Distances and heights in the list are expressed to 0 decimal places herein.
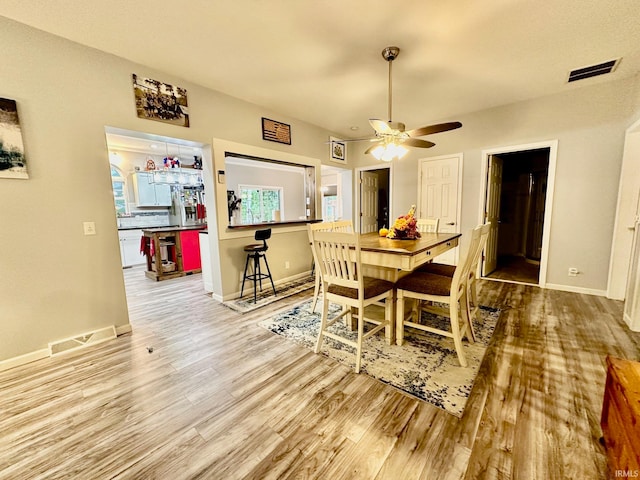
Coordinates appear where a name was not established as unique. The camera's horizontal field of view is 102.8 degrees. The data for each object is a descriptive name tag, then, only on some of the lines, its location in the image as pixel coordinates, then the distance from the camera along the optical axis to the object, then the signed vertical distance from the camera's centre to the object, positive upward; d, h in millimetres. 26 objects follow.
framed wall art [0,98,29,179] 1979 +568
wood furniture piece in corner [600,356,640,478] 952 -884
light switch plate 2388 -124
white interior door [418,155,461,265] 4340 +269
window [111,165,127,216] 5898 +556
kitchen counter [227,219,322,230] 3564 -202
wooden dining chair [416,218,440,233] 3422 -226
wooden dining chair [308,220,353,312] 3010 -210
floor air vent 2258 -1167
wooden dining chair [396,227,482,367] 1973 -695
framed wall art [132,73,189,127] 2623 +1207
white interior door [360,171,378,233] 5641 +172
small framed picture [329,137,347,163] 5027 +1172
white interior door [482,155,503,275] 4148 +0
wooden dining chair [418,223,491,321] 2275 -629
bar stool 3508 -588
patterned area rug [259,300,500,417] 1733 -1225
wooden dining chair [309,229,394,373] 1955 -616
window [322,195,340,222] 9744 +124
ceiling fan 2311 +715
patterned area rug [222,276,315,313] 3275 -1198
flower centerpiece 2613 -199
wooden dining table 1980 -368
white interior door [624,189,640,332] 2439 -832
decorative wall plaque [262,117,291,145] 3801 +1229
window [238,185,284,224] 7652 +298
